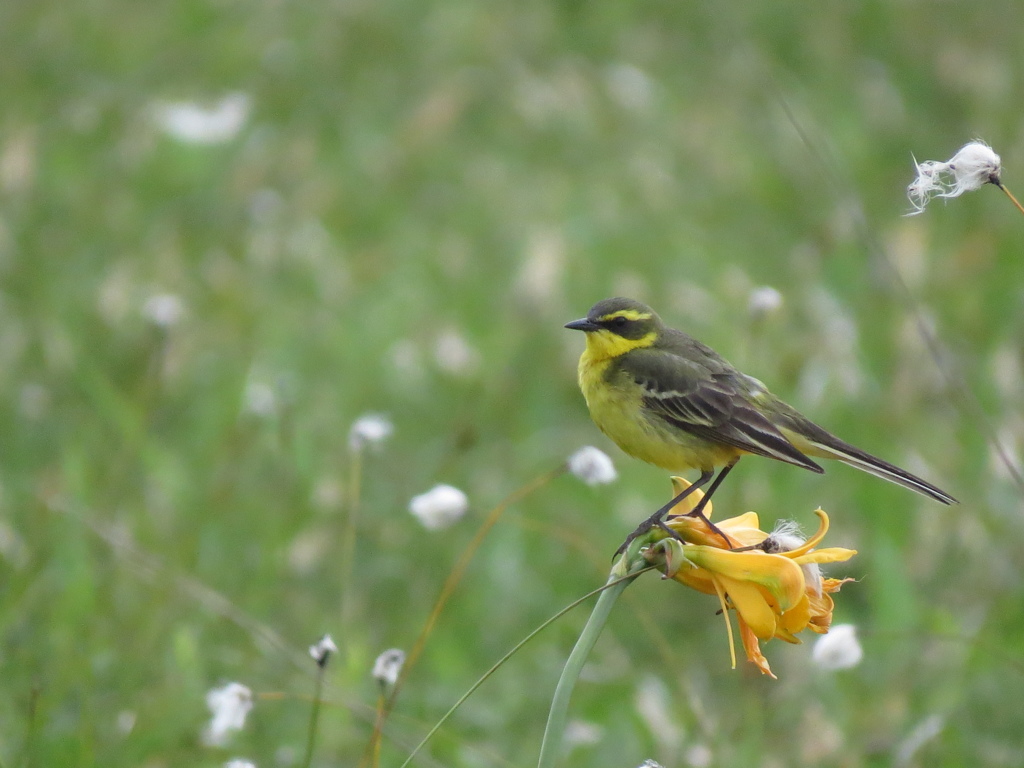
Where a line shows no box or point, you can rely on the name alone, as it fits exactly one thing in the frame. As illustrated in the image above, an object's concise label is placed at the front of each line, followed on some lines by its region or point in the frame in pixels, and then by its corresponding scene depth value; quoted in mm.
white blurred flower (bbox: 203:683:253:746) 5910
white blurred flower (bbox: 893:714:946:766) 7770
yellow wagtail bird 7195
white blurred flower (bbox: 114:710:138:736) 7609
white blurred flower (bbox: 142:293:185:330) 9609
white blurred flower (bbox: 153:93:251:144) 16828
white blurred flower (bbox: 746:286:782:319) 8509
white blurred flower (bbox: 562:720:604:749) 8867
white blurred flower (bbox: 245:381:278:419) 11094
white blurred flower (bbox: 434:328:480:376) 13625
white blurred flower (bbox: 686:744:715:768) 8234
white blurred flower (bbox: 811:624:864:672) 6551
